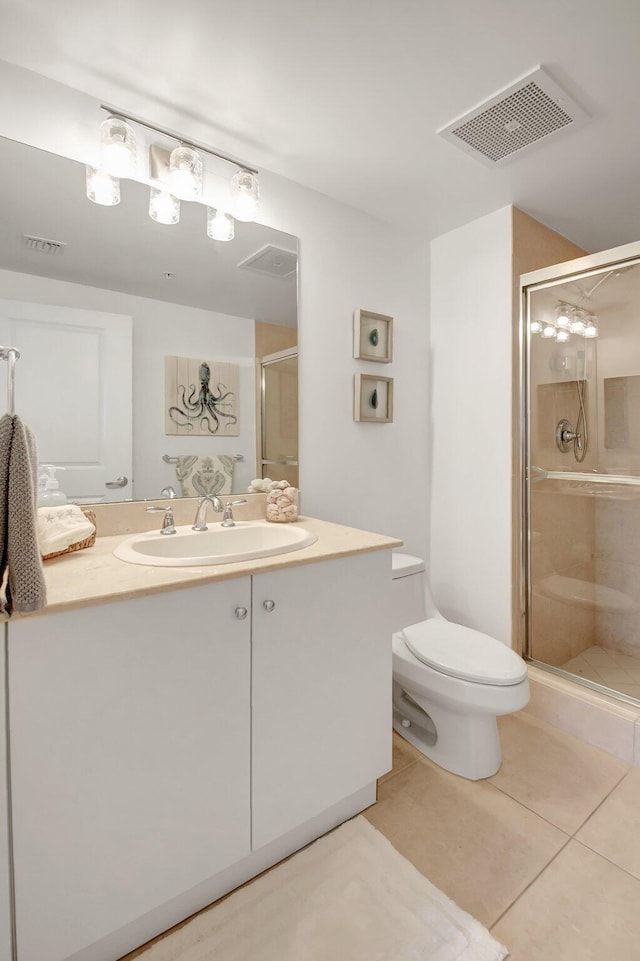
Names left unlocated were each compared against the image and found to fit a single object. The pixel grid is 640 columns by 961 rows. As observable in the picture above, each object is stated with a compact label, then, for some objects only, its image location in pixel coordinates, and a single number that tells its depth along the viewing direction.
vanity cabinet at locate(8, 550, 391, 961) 0.87
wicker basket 1.16
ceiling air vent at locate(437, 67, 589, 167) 1.35
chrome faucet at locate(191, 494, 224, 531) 1.52
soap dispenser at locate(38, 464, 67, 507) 1.36
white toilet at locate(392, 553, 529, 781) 1.47
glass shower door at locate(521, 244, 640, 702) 1.92
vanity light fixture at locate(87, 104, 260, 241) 1.36
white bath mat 1.02
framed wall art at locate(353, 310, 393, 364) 2.01
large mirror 1.34
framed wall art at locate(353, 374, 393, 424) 2.03
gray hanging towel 0.81
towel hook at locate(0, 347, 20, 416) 1.00
